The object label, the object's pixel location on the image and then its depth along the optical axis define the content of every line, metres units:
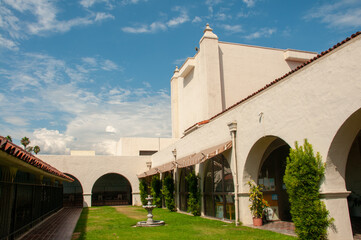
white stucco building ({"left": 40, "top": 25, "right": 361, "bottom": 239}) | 7.98
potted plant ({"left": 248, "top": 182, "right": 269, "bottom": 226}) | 11.87
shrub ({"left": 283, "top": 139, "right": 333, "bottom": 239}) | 7.98
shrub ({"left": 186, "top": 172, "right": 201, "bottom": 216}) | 16.88
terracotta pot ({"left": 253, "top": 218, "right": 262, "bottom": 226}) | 11.81
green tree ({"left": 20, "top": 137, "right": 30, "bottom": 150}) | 63.36
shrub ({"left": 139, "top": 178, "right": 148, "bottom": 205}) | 28.59
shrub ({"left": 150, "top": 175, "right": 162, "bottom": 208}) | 25.05
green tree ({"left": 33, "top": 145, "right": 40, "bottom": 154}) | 65.62
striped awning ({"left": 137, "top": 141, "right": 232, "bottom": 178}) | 12.95
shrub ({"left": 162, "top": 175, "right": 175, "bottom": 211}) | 21.11
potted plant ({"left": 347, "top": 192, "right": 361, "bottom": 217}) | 12.61
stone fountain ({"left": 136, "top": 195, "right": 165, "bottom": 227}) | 13.57
